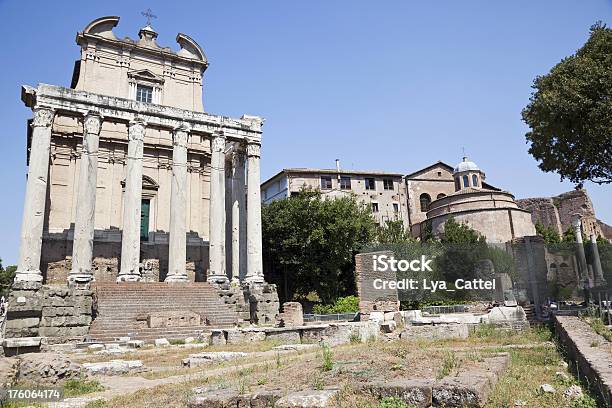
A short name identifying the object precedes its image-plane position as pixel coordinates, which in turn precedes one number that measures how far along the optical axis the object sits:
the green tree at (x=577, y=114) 19.11
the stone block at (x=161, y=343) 17.22
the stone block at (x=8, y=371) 8.29
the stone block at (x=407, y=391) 5.41
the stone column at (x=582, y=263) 23.44
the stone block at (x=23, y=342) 11.46
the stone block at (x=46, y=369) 8.86
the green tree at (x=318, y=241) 31.86
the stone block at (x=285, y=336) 17.01
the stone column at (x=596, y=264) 22.75
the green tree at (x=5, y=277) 61.52
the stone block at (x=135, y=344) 16.86
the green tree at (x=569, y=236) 45.88
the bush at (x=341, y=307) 26.82
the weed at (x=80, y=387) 8.61
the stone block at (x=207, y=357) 11.94
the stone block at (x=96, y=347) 16.53
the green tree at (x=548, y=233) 46.81
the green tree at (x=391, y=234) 35.18
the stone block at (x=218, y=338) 17.23
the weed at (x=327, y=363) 7.35
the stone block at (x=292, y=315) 21.41
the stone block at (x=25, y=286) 20.60
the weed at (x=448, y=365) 6.51
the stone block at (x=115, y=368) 10.72
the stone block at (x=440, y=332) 12.98
